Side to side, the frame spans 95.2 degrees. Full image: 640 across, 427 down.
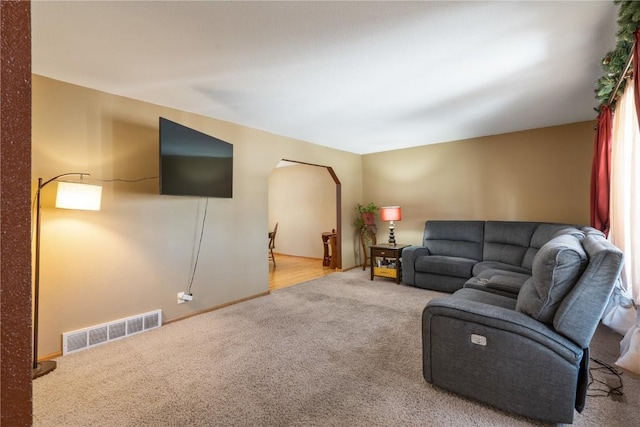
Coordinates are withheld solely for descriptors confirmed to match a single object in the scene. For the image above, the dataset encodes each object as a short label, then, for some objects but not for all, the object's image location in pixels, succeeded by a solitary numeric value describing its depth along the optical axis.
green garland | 1.61
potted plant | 5.77
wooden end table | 4.74
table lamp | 5.09
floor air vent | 2.56
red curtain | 2.95
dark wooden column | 0.44
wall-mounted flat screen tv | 2.66
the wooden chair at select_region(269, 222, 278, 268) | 6.21
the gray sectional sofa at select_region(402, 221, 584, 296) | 3.79
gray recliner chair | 1.56
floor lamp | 2.25
